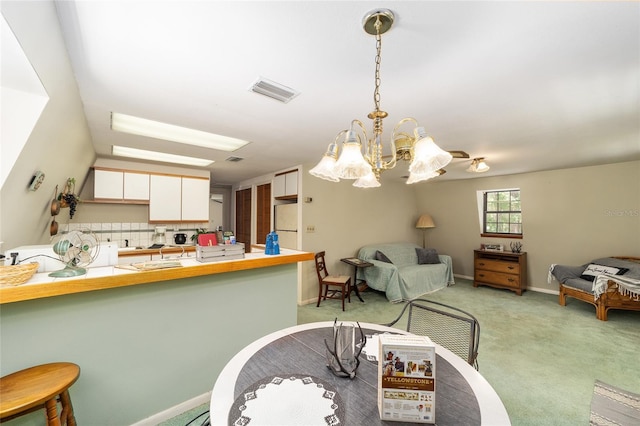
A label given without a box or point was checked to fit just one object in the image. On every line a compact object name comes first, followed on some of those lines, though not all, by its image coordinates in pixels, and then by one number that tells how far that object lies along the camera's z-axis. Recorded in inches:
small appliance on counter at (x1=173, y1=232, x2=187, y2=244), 183.6
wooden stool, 44.5
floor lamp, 249.3
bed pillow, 148.5
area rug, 63.7
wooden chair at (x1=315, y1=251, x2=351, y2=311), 162.7
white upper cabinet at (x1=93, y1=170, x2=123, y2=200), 151.3
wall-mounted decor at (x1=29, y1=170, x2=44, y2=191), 78.1
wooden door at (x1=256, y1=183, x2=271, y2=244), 209.9
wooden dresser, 193.5
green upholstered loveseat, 176.2
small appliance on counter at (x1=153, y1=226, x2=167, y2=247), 177.7
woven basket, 50.8
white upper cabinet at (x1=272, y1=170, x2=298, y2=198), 179.5
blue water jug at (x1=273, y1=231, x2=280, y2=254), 99.8
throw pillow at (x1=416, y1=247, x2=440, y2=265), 219.8
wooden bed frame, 135.5
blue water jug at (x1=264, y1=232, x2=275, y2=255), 99.3
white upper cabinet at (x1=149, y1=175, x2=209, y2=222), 169.0
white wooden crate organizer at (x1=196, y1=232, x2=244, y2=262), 82.0
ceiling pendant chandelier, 49.3
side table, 178.7
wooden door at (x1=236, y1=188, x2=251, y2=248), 239.3
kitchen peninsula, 56.9
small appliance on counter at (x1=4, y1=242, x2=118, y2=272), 62.1
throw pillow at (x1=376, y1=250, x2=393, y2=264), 198.0
